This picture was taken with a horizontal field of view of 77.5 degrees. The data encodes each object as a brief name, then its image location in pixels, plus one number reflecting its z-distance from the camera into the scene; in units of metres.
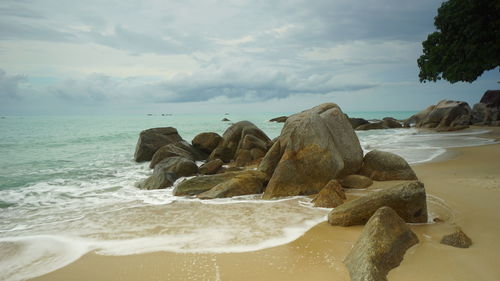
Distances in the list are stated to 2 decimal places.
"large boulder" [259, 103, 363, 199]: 7.85
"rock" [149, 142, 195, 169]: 14.34
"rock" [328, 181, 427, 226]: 5.07
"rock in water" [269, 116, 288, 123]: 69.12
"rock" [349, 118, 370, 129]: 37.38
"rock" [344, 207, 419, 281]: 3.42
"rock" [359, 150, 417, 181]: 8.64
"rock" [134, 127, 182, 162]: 16.55
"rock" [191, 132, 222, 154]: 16.81
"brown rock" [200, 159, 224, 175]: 12.11
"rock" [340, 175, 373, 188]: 8.17
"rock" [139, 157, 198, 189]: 10.01
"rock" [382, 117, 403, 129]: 38.34
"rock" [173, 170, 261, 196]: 8.68
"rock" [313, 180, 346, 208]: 6.68
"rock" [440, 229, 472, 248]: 4.19
